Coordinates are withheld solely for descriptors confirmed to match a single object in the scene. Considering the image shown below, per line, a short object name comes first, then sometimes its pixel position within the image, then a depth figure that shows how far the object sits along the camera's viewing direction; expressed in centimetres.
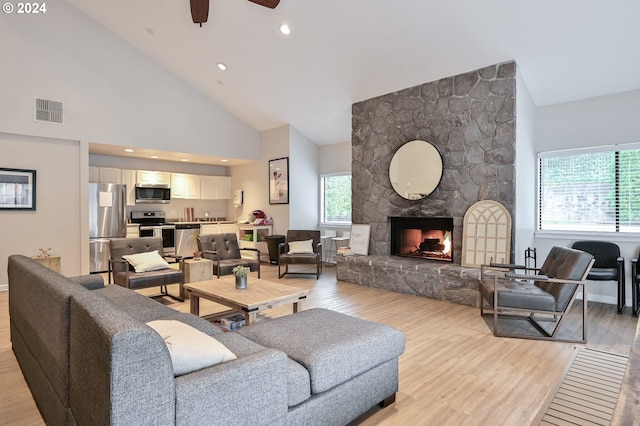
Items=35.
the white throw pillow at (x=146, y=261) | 449
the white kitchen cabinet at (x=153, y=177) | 780
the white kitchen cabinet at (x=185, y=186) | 833
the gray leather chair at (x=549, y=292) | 335
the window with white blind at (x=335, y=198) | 790
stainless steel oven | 763
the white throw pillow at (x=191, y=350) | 150
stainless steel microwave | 775
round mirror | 529
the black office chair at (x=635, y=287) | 414
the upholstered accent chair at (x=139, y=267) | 432
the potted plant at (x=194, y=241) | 826
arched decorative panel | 459
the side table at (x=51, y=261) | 512
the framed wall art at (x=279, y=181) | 775
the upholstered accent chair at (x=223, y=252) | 520
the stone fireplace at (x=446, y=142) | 463
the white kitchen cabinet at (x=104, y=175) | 710
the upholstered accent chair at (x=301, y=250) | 629
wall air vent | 566
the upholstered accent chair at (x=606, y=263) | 425
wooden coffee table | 312
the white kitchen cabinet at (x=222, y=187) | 906
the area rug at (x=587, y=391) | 220
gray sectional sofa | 126
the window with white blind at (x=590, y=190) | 461
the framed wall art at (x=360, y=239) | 609
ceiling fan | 336
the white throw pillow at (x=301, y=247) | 657
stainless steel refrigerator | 647
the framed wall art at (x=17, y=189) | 550
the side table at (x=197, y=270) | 505
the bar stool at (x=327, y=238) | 780
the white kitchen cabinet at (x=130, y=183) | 757
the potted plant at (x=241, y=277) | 361
